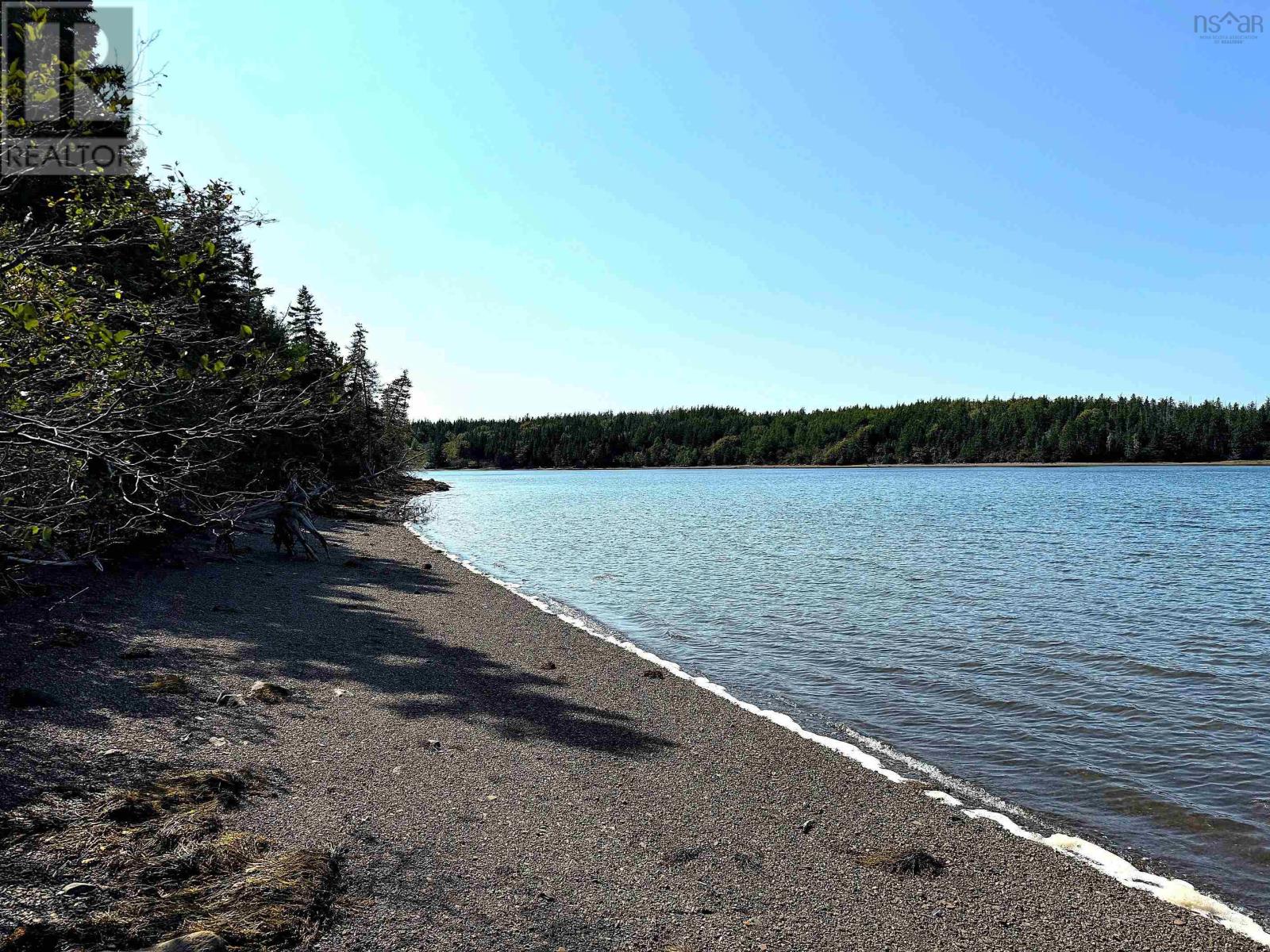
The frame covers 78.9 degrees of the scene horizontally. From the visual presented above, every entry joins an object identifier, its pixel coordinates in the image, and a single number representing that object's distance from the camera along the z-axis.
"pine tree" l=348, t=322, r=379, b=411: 65.06
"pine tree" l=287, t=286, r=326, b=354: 56.47
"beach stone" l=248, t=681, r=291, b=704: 10.36
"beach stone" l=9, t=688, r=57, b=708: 8.78
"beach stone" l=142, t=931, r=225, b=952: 4.63
